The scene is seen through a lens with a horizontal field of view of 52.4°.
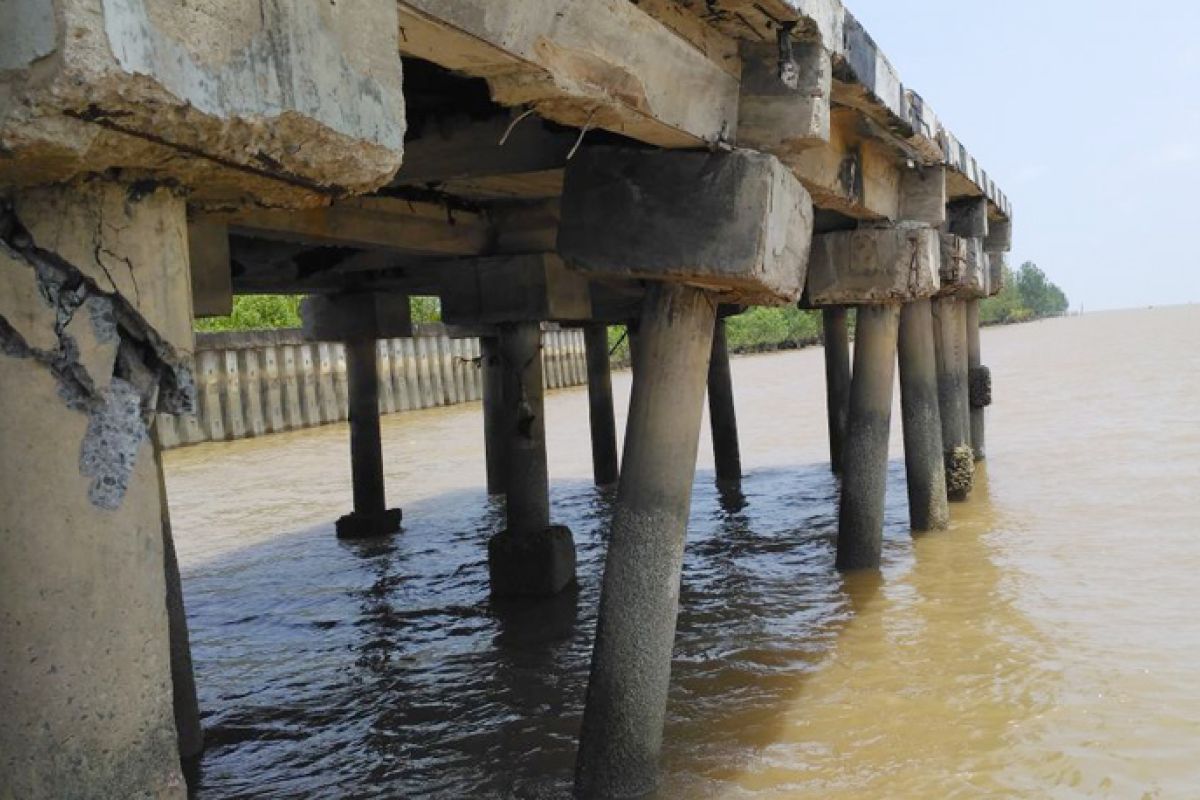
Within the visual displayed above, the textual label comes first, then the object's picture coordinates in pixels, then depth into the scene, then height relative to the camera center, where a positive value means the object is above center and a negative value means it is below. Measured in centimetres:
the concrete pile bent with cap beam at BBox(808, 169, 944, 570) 711 +16
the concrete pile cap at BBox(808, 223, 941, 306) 708 +39
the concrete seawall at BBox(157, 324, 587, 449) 1941 -18
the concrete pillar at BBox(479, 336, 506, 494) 1111 -52
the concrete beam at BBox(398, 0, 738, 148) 291 +79
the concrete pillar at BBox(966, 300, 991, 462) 1291 -80
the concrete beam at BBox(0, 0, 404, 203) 178 +47
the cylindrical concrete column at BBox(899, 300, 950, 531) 882 -70
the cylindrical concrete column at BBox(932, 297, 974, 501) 1028 -65
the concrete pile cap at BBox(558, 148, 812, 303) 417 +45
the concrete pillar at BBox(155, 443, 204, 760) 493 -118
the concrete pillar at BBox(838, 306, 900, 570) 750 -71
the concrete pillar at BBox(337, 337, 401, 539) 1002 -66
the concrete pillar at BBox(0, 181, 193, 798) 193 -18
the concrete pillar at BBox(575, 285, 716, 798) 418 -74
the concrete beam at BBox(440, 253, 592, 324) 722 +40
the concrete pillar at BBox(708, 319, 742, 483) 1230 -81
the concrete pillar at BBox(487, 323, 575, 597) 735 -85
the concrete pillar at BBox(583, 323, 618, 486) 1252 -57
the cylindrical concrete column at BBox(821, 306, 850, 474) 1221 -42
